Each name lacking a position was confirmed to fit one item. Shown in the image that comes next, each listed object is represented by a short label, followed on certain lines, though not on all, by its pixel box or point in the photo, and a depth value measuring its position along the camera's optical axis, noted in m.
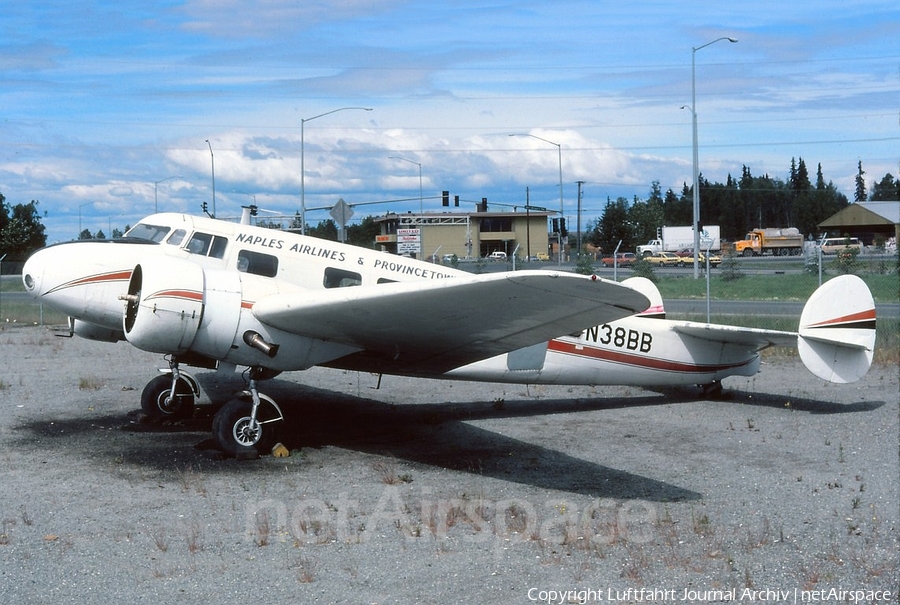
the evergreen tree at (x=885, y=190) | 92.46
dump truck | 72.06
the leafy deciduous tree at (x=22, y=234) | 49.34
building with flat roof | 72.88
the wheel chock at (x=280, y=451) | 10.16
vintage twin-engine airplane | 8.38
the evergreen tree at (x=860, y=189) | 111.71
